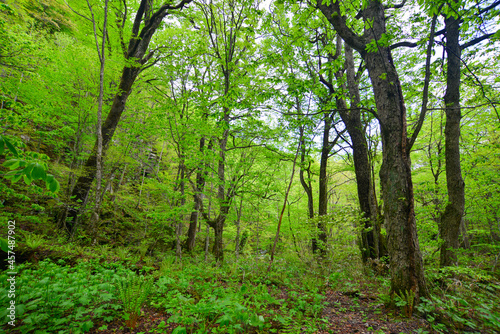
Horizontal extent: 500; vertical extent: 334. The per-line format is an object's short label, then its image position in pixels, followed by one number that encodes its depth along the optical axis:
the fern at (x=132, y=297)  2.43
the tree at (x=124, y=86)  6.87
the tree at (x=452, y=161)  4.30
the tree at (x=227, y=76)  5.93
